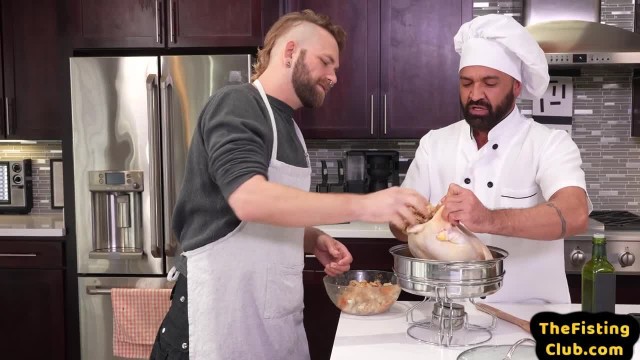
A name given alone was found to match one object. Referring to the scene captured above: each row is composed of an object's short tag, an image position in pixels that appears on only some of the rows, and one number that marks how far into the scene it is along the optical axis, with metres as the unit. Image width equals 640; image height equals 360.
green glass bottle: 1.50
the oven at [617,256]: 3.01
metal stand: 1.49
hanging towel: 2.76
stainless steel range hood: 3.14
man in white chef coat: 2.03
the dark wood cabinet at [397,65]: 3.46
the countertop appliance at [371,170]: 3.57
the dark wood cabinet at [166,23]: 3.30
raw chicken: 1.51
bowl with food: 1.74
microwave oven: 3.91
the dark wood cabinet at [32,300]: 3.31
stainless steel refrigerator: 3.14
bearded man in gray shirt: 1.59
